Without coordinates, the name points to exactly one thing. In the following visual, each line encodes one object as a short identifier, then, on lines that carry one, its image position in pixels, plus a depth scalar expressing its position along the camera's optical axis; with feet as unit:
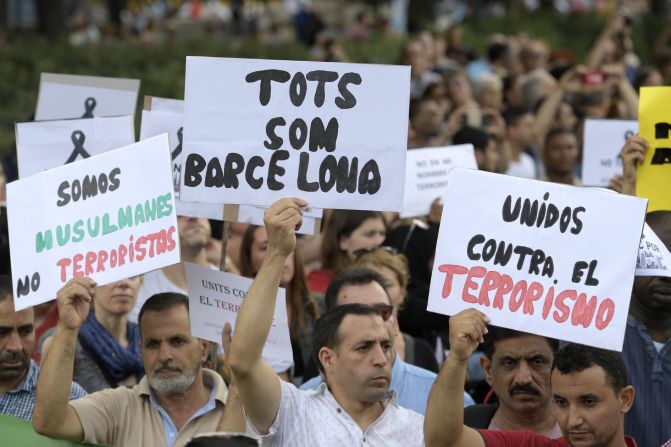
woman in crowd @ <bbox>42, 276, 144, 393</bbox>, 45.32
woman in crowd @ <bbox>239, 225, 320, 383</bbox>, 49.29
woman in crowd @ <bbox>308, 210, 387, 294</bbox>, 56.08
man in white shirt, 34.12
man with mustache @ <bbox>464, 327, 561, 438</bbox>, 38.19
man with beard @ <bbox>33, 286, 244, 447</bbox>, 35.32
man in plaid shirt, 41.06
